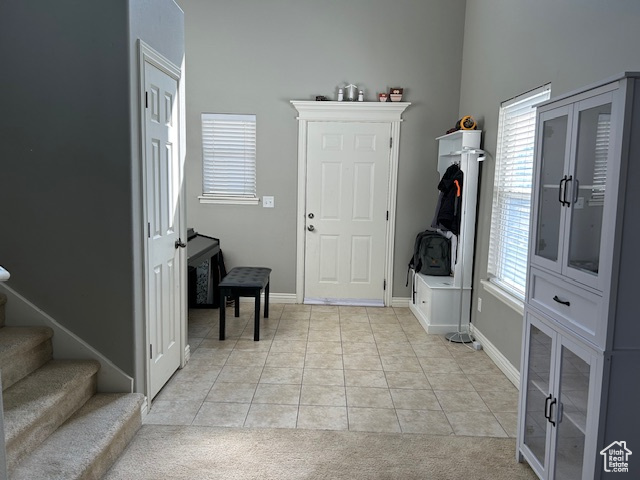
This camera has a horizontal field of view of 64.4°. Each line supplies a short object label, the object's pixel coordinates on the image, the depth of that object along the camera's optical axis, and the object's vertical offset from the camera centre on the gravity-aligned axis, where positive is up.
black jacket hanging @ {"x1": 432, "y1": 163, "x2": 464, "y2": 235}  4.46 -0.06
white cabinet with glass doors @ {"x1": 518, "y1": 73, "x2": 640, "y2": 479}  1.73 -0.32
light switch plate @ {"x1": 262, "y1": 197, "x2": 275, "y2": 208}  5.53 -0.15
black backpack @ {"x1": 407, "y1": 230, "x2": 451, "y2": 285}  5.08 -0.62
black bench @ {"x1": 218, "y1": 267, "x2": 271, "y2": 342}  4.30 -0.86
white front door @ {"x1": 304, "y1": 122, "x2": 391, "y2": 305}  5.41 -0.22
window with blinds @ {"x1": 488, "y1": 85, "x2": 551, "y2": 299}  3.53 +0.03
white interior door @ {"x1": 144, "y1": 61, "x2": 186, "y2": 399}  2.95 -0.25
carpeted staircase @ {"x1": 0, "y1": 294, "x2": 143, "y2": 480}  2.09 -1.11
